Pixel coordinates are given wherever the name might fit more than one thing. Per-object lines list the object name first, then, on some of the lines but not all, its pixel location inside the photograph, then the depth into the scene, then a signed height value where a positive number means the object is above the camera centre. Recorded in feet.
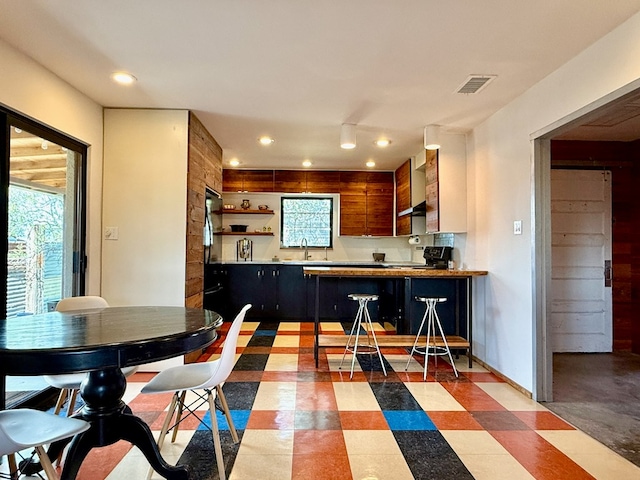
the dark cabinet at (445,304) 13.00 -1.80
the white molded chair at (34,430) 4.33 -2.18
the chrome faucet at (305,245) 21.62 +0.27
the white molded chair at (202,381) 6.18 -2.17
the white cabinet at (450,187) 13.56 +2.19
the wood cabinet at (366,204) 20.74 +2.44
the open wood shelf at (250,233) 21.04 +0.89
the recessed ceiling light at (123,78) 9.46 +4.19
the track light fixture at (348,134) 12.92 +3.80
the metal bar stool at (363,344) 11.69 -2.78
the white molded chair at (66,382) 6.72 -2.28
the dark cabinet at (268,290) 19.31 -1.97
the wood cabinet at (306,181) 20.72 +3.62
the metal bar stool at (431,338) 11.55 -2.74
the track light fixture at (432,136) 13.01 +3.77
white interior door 14.28 -0.32
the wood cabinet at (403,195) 18.04 +2.64
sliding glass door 8.72 +0.81
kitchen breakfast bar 11.94 -1.33
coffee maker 14.99 -0.26
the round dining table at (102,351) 4.63 -1.28
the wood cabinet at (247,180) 20.68 +3.64
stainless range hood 15.31 +1.65
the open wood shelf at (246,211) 20.67 +2.02
